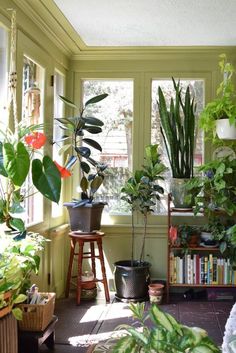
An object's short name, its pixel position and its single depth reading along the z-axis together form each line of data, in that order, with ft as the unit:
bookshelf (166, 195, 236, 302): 13.39
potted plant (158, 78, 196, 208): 13.56
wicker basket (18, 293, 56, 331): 9.02
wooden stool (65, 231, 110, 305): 12.91
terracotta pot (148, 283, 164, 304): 13.19
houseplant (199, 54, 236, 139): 12.40
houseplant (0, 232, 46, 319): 7.36
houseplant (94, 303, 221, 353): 3.60
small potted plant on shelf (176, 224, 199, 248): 13.46
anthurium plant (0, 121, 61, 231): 7.14
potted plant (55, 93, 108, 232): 12.26
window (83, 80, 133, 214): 15.03
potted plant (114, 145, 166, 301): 13.23
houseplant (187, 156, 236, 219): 12.45
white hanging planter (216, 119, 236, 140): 12.46
